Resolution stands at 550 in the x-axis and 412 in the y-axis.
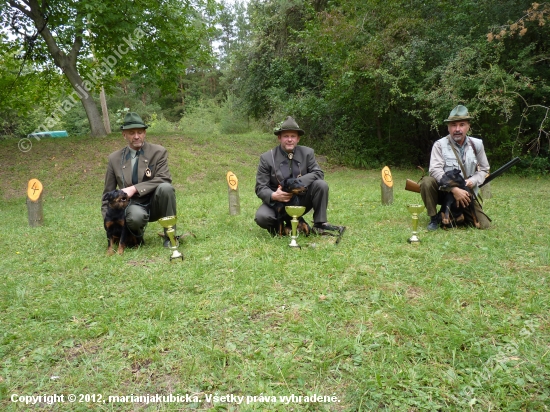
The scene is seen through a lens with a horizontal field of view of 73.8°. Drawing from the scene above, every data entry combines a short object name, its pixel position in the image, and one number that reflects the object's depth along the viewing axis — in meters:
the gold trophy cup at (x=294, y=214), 4.30
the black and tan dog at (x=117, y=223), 4.42
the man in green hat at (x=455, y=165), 5.11
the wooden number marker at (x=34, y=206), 7.08
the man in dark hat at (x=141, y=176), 4.75
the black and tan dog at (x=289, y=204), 4.52
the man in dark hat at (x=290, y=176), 4.83
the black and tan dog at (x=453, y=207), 4.94
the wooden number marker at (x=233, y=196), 7.09
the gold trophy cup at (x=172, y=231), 4.14
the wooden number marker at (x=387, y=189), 7.50
